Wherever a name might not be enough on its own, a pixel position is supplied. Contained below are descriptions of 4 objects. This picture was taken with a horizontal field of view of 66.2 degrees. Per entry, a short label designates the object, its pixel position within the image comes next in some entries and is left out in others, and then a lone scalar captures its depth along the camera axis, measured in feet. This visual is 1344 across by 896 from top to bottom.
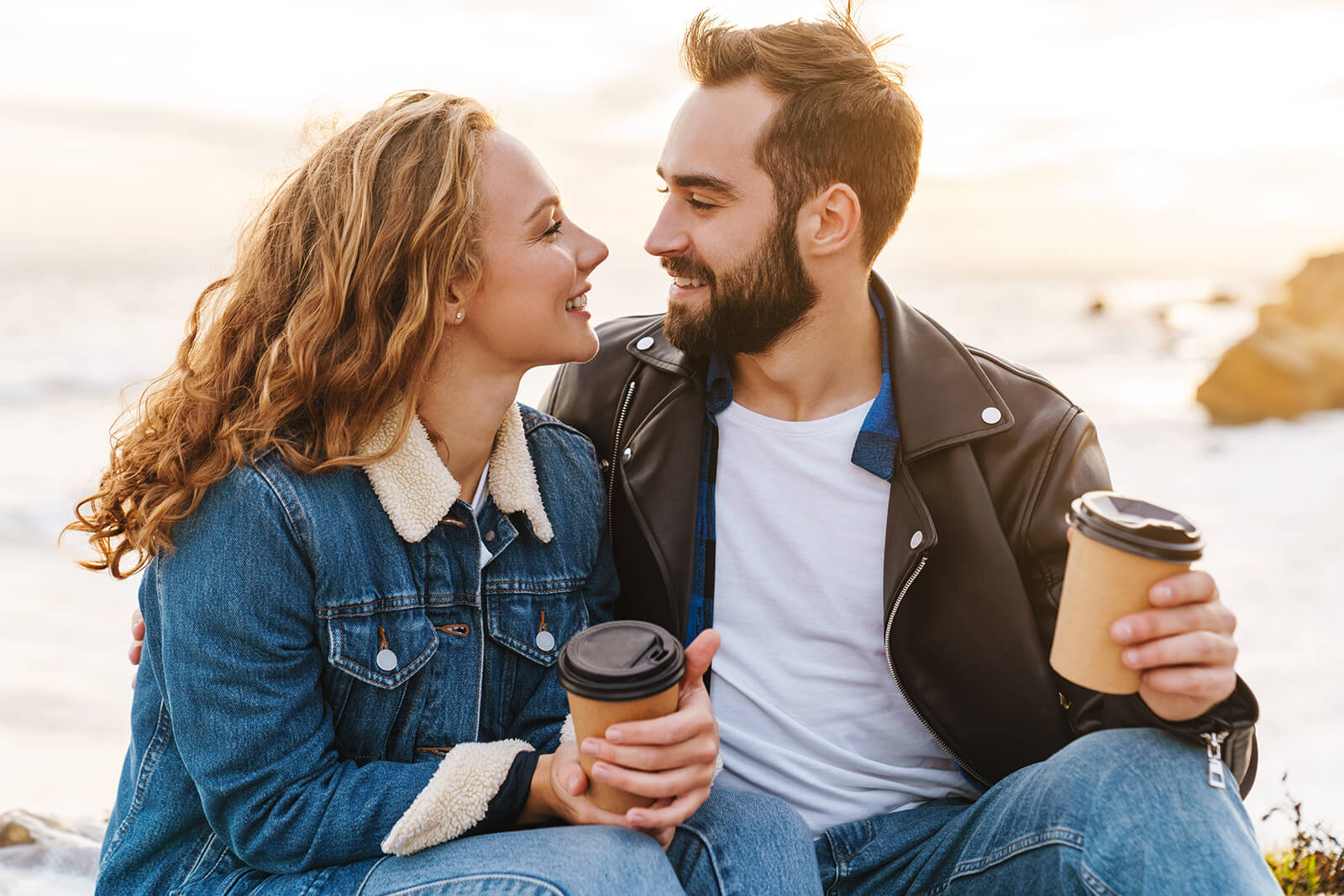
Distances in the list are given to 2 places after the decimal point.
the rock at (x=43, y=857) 10.08
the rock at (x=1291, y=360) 35.19
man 8.31
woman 6.23
